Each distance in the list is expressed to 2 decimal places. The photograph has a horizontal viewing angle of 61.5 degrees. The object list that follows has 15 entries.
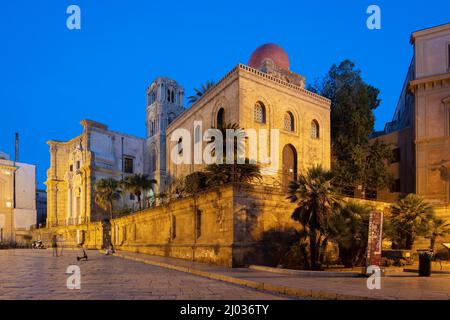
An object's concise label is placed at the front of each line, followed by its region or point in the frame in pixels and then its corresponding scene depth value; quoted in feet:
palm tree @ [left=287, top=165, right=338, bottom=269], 49.32
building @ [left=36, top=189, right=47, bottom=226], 240.61
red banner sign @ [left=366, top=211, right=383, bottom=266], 41.57
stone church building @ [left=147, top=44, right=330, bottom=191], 85.66
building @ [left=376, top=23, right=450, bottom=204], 95.40
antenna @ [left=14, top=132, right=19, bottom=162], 235.97
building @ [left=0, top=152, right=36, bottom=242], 199.31
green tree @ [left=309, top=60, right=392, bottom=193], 104.58
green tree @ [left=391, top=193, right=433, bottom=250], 65.10
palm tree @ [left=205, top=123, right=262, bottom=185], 61.05
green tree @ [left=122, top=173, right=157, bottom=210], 127.24
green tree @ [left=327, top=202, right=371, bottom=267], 52.54
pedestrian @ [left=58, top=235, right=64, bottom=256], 169.99
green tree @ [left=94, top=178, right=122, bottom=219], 143.74
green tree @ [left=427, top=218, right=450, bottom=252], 66.95
